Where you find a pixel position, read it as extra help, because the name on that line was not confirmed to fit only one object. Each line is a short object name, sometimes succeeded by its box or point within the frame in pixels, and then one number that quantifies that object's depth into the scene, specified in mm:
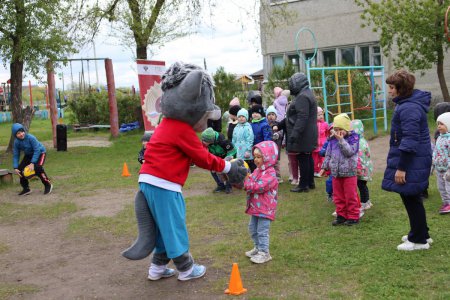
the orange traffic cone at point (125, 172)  12070
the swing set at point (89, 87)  17891
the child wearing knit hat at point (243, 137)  9414
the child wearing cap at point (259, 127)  9797
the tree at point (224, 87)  22994
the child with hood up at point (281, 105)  13084
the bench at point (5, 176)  11672
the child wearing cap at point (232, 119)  10234
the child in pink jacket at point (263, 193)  5555
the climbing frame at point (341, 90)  18272
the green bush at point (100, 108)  24438
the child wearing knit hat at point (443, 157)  6742
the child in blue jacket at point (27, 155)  10305
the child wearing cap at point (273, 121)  9727
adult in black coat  8859
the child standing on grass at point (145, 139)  10078
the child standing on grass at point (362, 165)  7164
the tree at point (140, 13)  18172
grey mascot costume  4977
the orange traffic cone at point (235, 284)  4812
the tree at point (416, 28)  16578
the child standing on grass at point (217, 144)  8328
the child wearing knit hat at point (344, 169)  6645
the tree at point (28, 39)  15109
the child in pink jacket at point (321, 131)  10088
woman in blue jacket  5211
